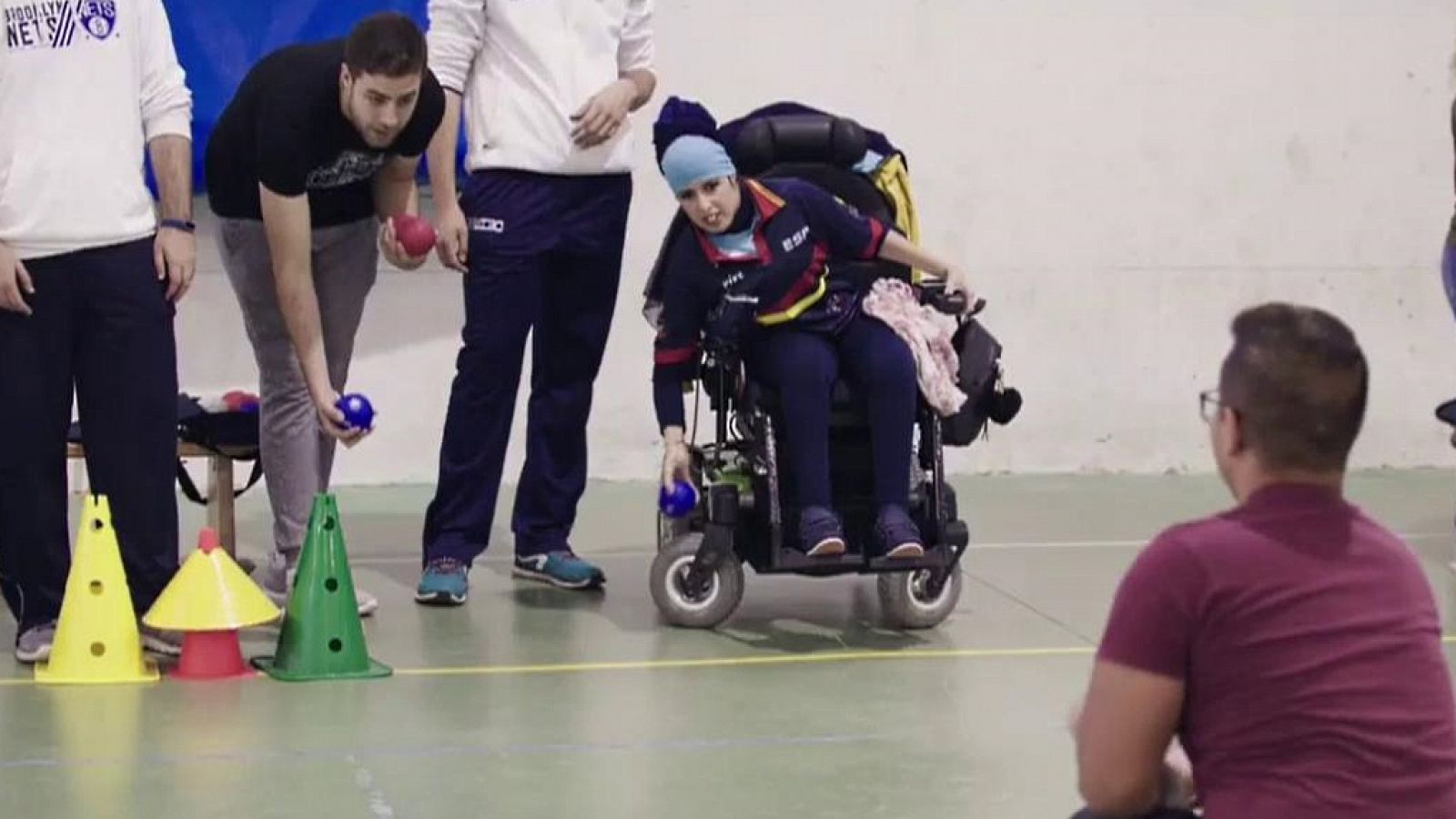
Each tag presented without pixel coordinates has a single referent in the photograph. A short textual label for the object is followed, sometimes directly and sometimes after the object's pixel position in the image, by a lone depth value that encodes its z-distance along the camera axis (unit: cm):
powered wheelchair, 901
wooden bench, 1019
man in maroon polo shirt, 403
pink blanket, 908
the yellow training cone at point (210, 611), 830
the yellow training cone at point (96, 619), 830
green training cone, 841
